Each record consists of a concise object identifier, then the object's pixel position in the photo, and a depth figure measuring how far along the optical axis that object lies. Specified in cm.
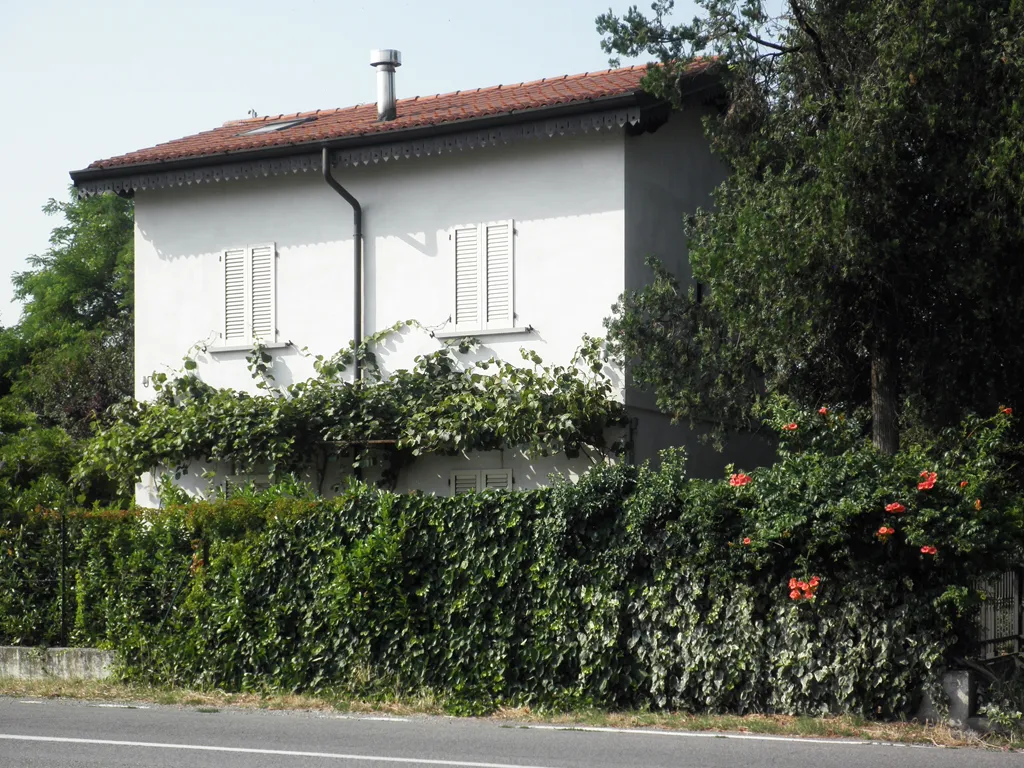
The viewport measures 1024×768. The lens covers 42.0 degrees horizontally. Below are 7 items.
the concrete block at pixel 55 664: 1524
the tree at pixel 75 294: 4197
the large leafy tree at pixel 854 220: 1335
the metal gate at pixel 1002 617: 1212
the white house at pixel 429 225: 1727
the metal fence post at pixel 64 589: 1597
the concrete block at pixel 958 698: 1118
